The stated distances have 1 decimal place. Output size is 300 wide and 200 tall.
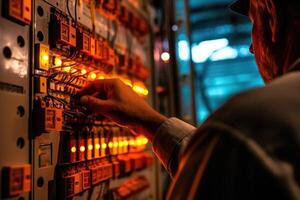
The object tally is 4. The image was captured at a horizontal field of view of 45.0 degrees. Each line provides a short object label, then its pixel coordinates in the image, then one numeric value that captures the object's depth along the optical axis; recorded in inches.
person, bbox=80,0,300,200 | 16.7
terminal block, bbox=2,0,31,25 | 28.5
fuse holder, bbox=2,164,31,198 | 27.8
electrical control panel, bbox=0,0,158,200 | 29.5
